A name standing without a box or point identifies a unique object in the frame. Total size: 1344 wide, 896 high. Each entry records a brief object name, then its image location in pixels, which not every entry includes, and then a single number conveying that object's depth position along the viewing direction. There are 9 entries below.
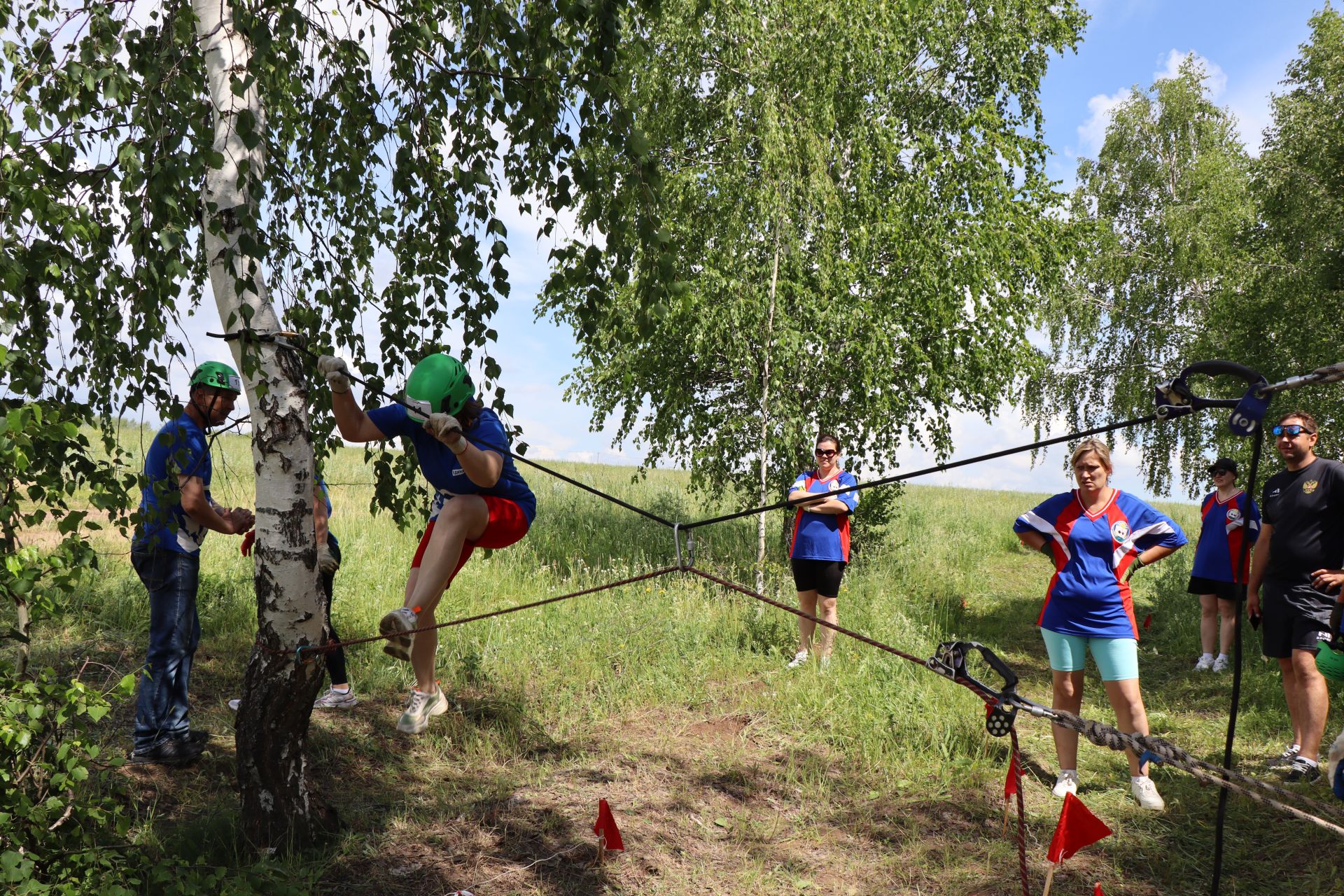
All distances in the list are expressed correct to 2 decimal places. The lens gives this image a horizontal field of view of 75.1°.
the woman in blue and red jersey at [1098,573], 4.14
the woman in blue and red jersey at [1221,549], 6.36
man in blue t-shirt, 4.11
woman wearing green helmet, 3.40
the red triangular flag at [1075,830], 2.82
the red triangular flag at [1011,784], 3.49
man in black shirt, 4.61
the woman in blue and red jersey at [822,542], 6.13
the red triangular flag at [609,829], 3.54
